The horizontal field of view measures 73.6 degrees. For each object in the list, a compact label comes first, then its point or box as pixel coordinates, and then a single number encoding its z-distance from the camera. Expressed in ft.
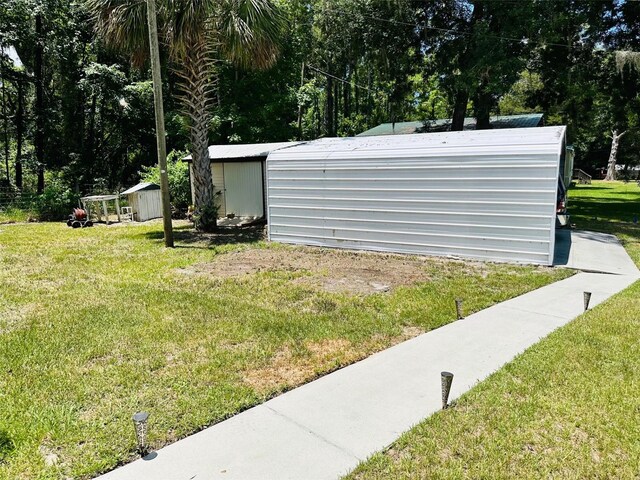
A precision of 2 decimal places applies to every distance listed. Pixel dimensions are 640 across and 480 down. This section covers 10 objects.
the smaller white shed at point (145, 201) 48.16
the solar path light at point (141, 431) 8.70
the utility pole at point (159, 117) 29.22
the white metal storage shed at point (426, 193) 25.44
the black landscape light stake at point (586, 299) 17.13
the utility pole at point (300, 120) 74.38
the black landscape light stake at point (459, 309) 17.29
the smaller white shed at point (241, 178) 44.98
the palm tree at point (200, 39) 31.58
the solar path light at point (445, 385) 10.05
